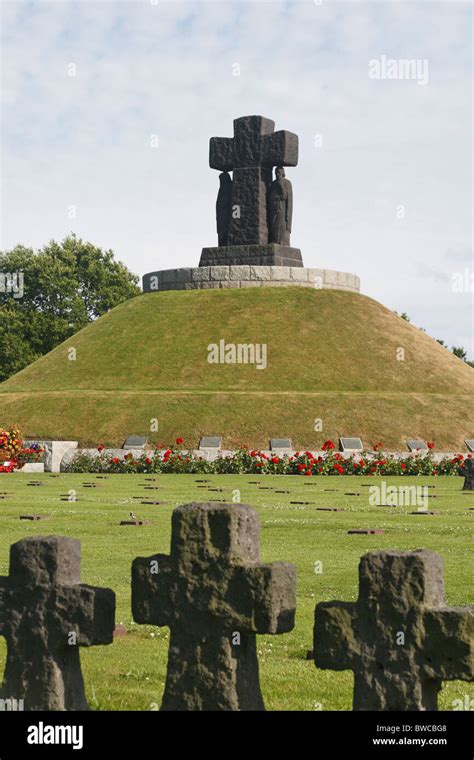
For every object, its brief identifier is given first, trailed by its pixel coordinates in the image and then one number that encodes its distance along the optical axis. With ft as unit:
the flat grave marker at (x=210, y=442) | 143.02
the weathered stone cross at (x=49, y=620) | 18.86
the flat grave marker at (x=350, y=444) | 142.00
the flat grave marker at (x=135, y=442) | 140.77
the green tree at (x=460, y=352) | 336.29
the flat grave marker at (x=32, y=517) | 57.31
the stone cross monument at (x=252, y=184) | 200.44
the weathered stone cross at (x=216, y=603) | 18.03
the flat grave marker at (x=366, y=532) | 52.44
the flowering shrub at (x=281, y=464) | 120.06
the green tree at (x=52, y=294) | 275.14
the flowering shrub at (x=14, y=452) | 125.22
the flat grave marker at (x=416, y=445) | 145.28
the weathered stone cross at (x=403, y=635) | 16.85
